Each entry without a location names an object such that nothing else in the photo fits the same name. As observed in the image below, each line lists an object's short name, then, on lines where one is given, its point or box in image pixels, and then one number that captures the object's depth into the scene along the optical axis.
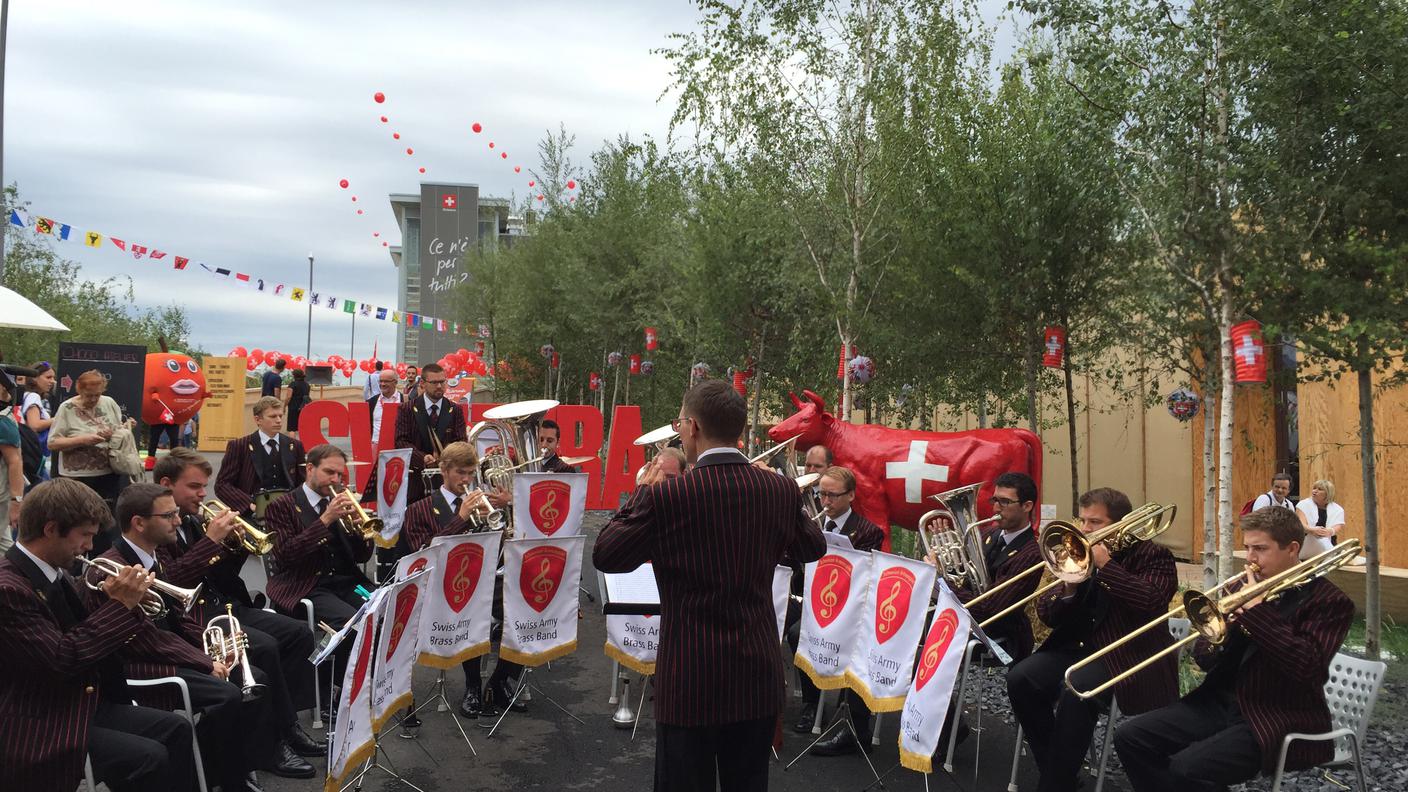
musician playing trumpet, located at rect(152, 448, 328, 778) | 5.30
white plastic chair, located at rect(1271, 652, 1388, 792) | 4.64
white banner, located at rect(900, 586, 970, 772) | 5.12
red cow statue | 9.02
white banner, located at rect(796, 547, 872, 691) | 5.98
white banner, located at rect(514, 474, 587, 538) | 7.63
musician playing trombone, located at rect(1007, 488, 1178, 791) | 5.21
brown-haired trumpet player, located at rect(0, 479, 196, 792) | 3.79
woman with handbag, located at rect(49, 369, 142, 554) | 8.48
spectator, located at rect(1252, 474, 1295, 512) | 10.87
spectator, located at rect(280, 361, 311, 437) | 18.38
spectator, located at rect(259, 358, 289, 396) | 20.02
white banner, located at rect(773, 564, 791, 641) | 6.27
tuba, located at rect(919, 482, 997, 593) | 6.11
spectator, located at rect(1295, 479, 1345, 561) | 10.54
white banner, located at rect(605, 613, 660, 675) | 6.36
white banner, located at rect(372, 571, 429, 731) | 4.94
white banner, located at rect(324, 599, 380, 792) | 4.48
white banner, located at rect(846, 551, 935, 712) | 5.55
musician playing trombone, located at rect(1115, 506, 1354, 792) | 4.31
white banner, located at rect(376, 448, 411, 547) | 8.88
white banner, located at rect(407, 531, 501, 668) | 6.04
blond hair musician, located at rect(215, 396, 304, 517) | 8.19
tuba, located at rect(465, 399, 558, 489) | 9.07
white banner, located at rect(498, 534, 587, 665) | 6.45
